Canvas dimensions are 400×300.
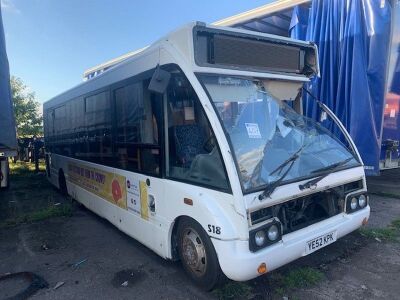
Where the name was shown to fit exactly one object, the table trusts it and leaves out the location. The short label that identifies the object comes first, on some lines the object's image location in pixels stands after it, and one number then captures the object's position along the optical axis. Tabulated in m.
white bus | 3.03
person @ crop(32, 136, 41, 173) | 13.17
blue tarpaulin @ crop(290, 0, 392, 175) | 5.68
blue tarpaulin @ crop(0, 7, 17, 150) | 5.35
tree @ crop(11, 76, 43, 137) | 22.42
